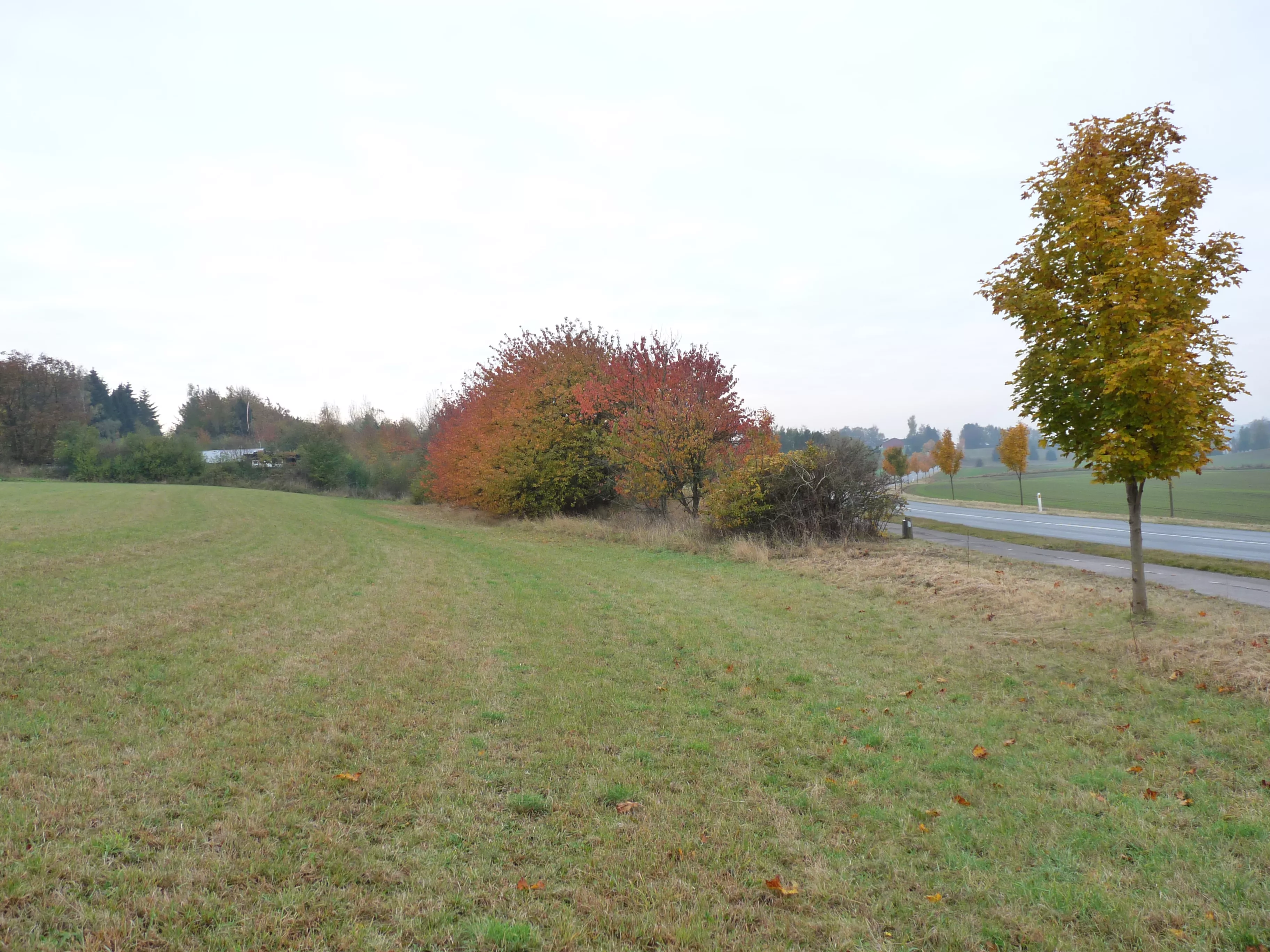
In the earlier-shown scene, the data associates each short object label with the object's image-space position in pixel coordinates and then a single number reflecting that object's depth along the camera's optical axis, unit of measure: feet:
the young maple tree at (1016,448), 136.46
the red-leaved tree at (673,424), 66.23
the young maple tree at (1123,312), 24.26
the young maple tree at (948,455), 167.12
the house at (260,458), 200.54
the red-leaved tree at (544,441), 84.64
